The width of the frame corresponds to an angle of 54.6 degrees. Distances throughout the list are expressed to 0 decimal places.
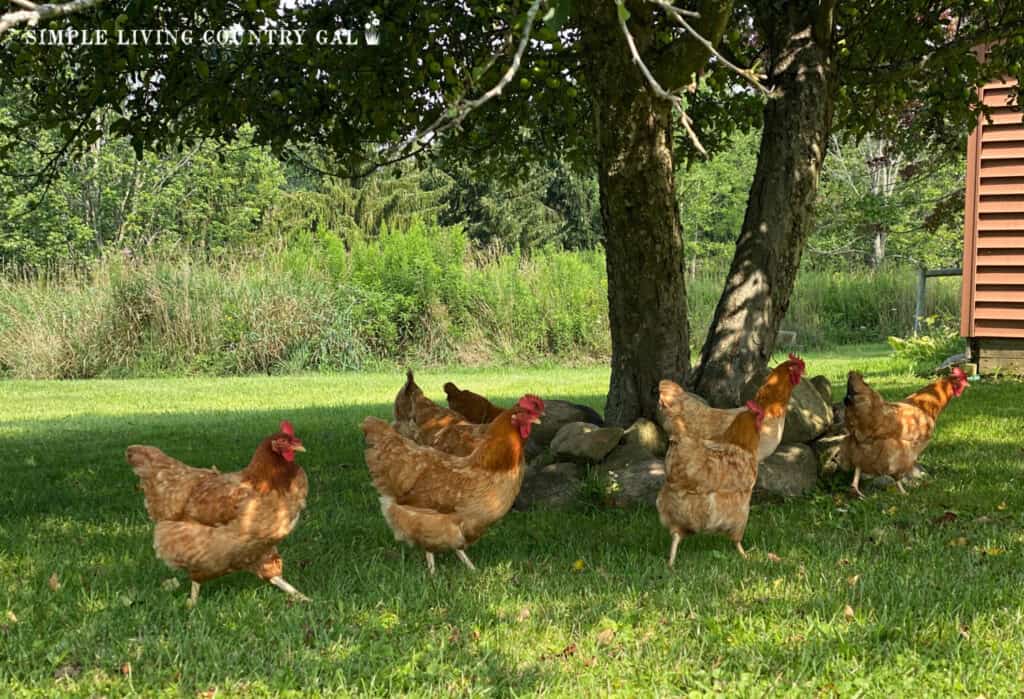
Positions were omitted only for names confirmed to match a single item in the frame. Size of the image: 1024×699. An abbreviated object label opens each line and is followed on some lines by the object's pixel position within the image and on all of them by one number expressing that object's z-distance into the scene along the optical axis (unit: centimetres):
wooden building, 1362
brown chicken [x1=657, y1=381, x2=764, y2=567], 531
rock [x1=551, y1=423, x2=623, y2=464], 730
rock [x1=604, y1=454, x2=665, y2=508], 687
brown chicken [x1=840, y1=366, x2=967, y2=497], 689
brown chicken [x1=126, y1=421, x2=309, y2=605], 462
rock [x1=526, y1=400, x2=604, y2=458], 824
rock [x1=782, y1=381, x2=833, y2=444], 777
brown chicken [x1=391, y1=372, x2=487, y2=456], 648
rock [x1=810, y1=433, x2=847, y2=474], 754
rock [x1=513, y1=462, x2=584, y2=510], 702
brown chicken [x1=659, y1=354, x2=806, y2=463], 666
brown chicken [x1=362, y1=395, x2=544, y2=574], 520
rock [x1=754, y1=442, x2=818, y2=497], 703
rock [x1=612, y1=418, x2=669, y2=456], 748
